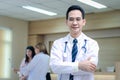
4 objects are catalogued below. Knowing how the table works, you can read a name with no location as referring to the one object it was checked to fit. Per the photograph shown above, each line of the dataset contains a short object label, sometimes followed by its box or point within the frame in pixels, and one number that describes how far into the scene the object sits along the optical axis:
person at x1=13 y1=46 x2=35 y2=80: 5.66
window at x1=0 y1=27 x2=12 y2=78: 8.84
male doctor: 1.63
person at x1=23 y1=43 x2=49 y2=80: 4.57
